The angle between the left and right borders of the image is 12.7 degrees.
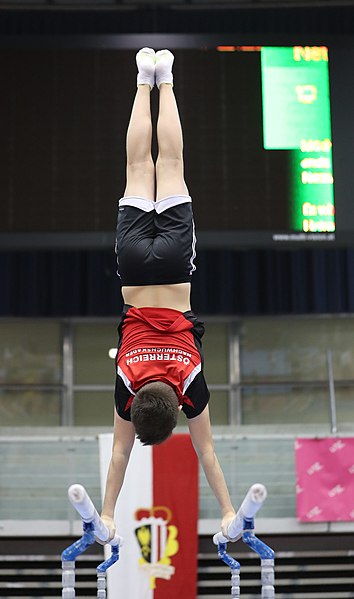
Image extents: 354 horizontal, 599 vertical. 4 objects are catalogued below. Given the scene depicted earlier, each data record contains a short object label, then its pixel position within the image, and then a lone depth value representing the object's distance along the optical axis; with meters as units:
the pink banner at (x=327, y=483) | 15.59
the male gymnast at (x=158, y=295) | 8.06
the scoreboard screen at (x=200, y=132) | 14.85
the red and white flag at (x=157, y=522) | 14.85
